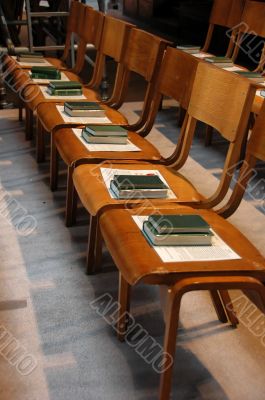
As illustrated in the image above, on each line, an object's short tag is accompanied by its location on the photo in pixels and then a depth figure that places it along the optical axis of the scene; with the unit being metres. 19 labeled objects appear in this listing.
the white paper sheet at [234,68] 4.38
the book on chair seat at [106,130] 2.94
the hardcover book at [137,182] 2.34
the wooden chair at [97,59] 3.39
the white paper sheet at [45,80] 4.10
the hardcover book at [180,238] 1.94
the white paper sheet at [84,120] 3.27
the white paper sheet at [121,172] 2.55
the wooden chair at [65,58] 4.30
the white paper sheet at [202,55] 4.88
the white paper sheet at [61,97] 3.73
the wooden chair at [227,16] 4.84
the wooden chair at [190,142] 2.30
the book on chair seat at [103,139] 2.95
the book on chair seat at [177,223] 1.96
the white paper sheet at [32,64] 4.60
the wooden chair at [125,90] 2.79
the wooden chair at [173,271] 1.80
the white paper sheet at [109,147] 2.89
